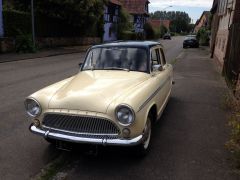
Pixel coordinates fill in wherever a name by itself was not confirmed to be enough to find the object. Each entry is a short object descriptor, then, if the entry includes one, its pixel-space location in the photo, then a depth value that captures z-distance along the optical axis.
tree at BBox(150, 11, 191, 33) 100.47
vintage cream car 3.16
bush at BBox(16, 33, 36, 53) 16.80
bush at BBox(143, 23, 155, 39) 47.57
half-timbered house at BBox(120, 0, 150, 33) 48.13
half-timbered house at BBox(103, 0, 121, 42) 32.21
